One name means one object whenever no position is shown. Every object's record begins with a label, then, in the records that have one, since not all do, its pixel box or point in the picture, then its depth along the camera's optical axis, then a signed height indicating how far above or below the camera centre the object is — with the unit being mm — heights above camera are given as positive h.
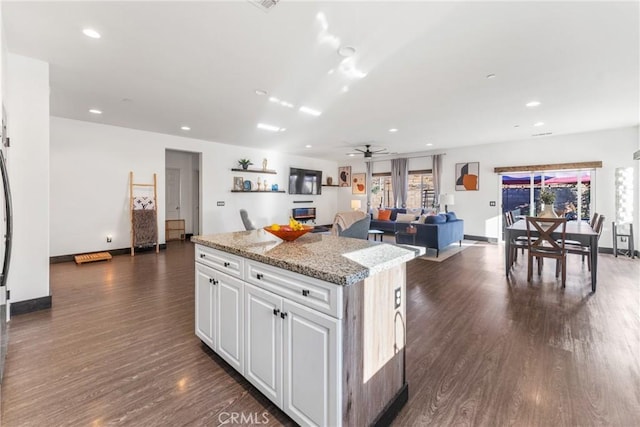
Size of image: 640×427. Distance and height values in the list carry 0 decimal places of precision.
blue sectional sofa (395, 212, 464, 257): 6051 -553
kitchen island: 1330 -641
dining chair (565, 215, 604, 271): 4052 -569
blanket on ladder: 6203 -441
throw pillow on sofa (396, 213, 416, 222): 7777 -253
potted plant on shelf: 8141 +1287
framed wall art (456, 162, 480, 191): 8078 +927
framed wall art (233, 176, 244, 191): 8125 +710
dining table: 3752 -387
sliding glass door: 6730 +452
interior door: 8172 +416
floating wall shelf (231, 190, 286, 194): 8085 +496
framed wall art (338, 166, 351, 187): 11242 +1289
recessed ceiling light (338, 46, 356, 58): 2707 +1528
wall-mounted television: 9664 +947
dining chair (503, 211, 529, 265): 4543 -601
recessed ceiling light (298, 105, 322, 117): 4602 +1623
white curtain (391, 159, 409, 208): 9492 +911
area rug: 5858 -998
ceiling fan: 7934 +1750
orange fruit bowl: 2195 -196
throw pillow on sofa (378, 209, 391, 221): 8969 -223
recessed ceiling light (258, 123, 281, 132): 5750 +1685
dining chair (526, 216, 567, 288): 3941 -446
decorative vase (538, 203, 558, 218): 4426 -59
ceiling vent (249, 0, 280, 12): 2100 +1537
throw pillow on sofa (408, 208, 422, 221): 8366 -93
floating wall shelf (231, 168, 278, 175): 8106 +1122
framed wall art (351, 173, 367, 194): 10750 +932
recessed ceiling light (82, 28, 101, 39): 2525 +1577
